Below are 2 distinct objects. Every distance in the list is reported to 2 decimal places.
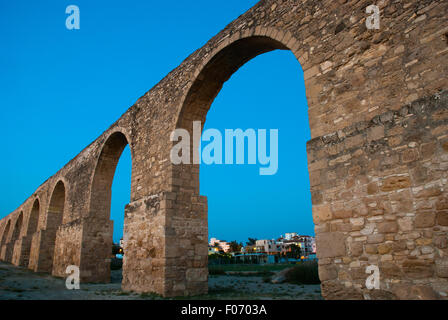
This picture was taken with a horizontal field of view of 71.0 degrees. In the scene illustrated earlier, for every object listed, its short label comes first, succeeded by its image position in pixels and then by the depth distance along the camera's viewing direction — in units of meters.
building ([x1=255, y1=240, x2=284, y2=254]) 80.88
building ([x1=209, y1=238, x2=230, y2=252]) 121.06
